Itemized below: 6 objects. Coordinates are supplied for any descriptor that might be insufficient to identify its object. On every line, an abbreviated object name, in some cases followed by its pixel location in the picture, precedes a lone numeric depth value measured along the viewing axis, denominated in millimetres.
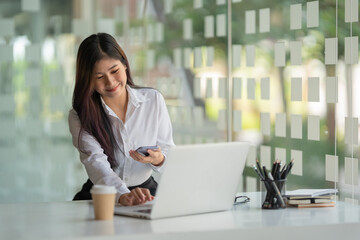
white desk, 2238
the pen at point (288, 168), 2748
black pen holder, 2738
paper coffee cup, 2439
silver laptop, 2455
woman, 3084
